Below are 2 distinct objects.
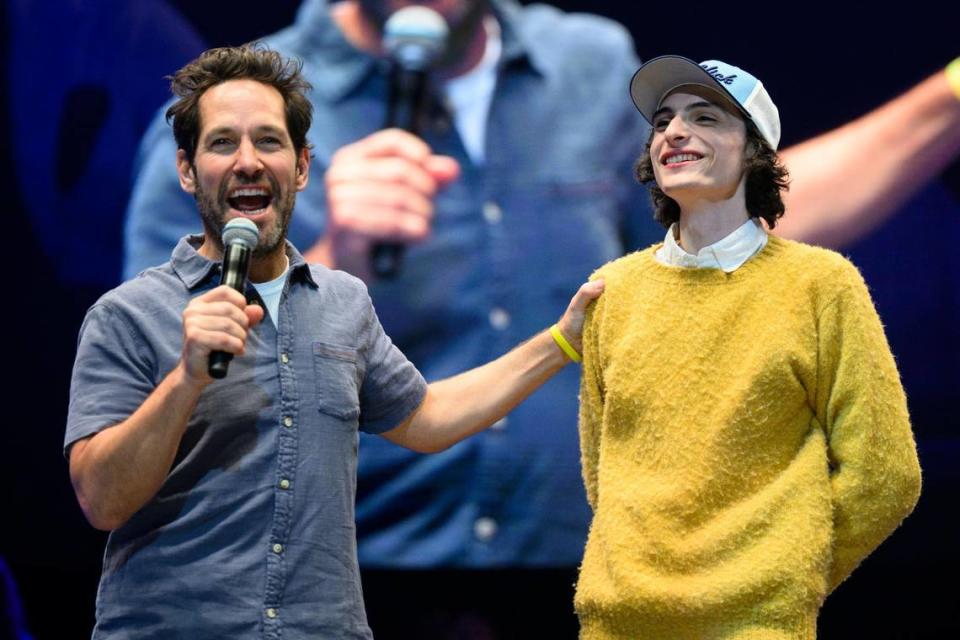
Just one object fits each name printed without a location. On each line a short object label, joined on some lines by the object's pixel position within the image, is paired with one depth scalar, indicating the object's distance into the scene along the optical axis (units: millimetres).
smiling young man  8689
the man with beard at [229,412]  8641
